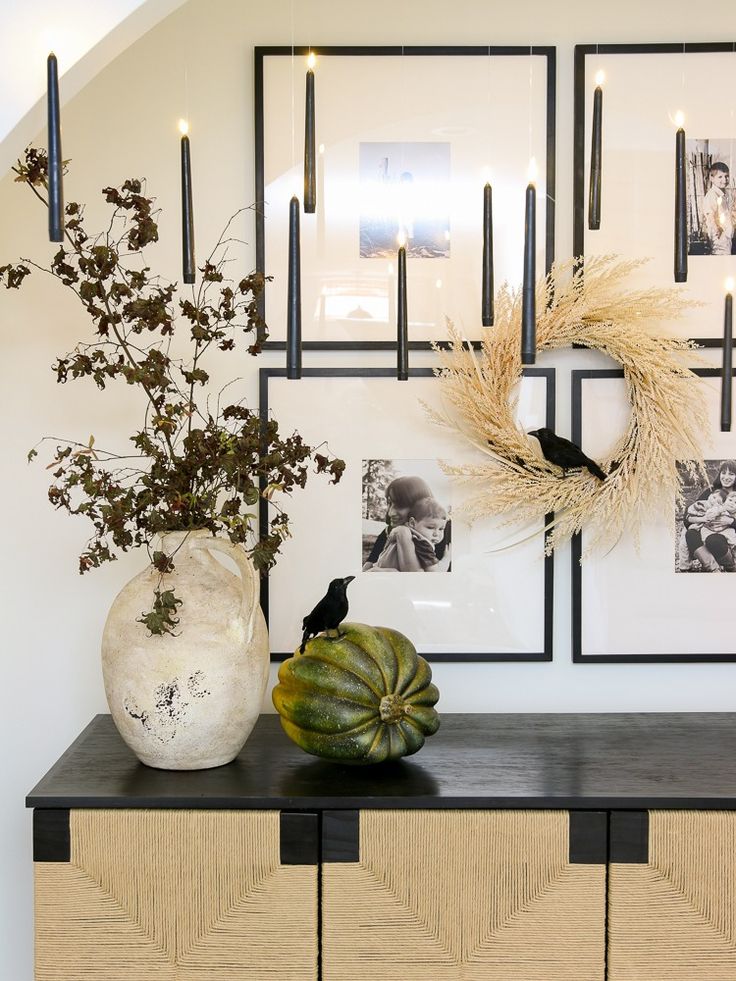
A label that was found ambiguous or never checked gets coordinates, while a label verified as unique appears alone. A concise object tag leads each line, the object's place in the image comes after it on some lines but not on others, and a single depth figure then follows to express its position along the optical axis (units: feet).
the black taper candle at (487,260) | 4.70
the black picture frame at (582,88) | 6.40
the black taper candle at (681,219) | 4.44
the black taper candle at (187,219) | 4.85
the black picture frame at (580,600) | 6.43
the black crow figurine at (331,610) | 5.25
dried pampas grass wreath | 6.21
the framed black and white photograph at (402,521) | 6.47
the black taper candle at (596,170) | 4.63
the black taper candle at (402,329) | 5.23
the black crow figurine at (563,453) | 6.13
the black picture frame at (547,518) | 6.41
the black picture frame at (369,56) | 6.36
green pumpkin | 5.04
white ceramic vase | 5.00
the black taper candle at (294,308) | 4.11
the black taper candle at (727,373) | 6.01
